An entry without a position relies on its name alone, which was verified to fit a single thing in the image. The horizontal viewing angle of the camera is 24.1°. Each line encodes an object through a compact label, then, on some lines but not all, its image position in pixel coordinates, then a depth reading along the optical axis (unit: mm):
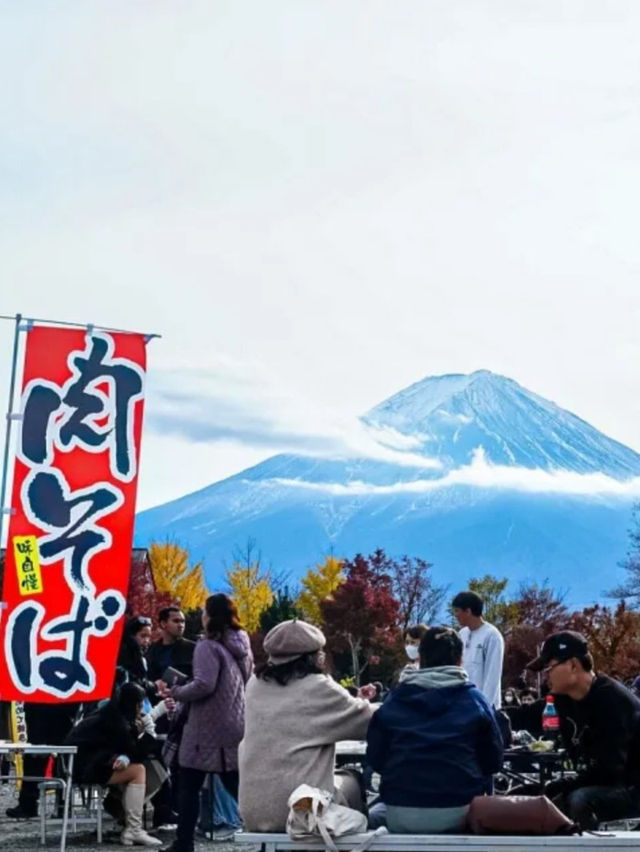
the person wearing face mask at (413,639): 11794
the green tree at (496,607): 60719
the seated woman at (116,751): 10516
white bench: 6141
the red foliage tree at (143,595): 53094
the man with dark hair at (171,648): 11992
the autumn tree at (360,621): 57000
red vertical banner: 9570
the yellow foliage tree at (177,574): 76562
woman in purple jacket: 9781
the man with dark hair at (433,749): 6242
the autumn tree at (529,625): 53531
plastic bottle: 10092
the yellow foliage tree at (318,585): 71125
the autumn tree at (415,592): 66562
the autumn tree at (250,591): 70562
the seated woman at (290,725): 6676
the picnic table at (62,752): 9561
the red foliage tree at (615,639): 37438
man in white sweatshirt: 10141
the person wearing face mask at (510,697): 19416
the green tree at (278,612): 57462
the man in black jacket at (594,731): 6703
